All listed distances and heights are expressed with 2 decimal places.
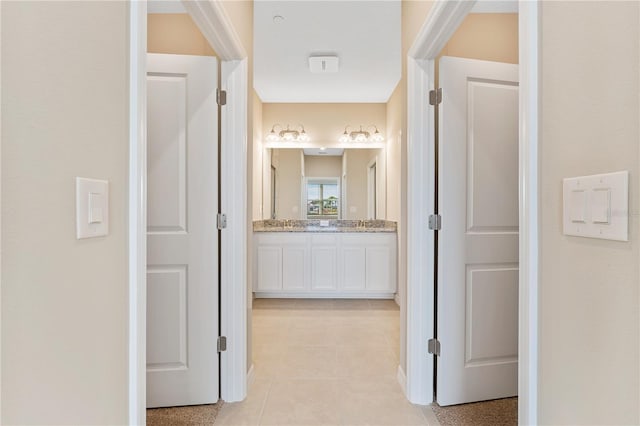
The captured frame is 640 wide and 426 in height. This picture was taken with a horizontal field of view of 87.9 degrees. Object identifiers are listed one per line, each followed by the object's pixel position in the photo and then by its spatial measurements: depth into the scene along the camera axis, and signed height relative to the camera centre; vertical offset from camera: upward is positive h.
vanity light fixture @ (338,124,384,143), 4.42 +1.04
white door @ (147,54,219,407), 1.77 -0.08
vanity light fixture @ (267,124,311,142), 4.43 +1.04
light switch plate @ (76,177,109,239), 0.65 +0.01
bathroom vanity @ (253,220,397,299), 3.89 -0.55
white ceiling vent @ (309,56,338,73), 3.11 +1.44
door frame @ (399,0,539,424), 0.83 +0.12
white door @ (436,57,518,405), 1.81 -0.10
